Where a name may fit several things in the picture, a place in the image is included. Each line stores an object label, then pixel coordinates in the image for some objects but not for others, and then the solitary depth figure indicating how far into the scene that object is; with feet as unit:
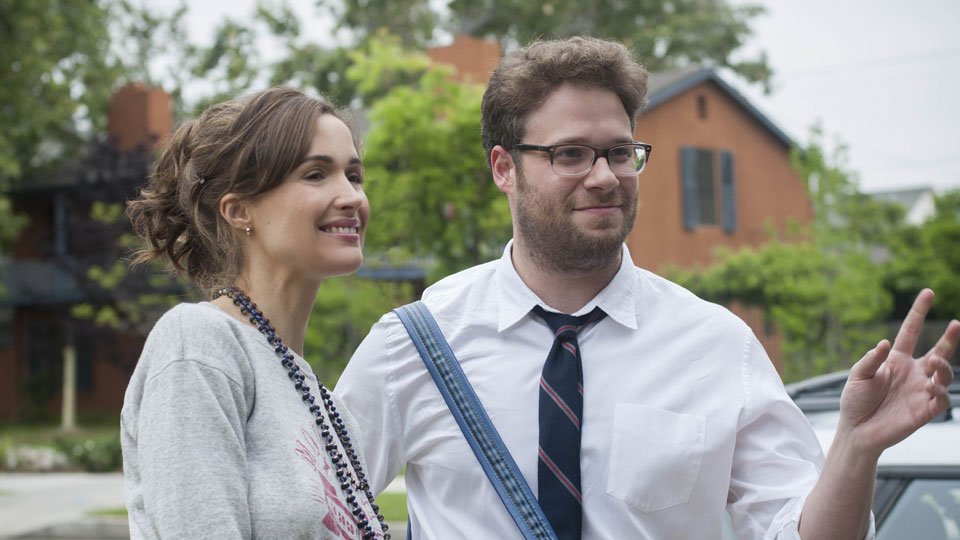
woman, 5.53
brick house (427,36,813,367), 64.13
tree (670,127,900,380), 54.80
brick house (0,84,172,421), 71.72
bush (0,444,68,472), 56.03
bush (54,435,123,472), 54.13
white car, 9.72
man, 8.04
